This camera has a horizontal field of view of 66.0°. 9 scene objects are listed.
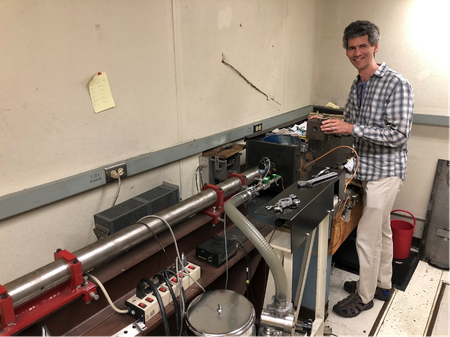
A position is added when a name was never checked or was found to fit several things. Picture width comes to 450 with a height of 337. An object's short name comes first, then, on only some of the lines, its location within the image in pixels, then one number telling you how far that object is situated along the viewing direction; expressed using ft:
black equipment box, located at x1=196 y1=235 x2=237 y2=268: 4.42
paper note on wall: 4.61
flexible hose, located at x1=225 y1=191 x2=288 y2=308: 3.71
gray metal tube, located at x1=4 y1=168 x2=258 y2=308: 3.22
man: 5.83
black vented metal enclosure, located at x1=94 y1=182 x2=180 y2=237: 4.46
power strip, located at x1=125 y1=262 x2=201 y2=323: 3.54
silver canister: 3.66
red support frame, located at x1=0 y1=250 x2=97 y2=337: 3.02
